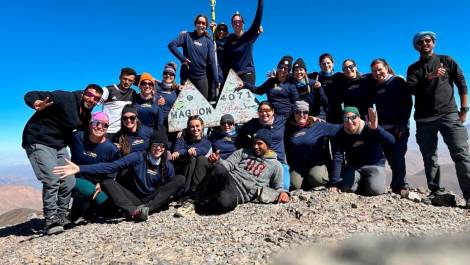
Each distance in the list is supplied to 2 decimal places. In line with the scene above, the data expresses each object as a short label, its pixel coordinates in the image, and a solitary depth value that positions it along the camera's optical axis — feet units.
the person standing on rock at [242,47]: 32.65
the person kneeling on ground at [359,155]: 25.40
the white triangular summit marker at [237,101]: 33.06
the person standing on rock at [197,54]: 33.14
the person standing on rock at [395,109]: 26.17
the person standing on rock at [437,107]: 23.84
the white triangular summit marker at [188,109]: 32.50
